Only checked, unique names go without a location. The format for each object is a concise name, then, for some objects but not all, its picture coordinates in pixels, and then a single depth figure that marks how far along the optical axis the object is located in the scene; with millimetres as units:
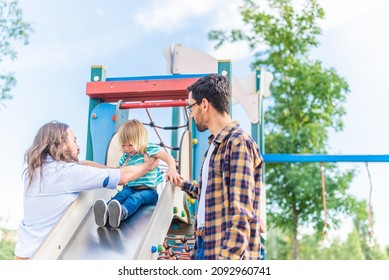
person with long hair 3020
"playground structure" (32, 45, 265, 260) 3266
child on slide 3461
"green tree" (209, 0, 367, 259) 11727
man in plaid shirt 1980
